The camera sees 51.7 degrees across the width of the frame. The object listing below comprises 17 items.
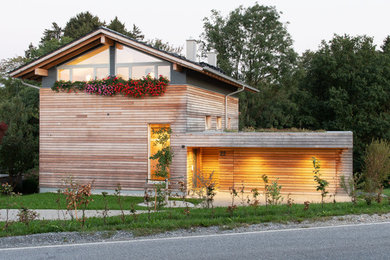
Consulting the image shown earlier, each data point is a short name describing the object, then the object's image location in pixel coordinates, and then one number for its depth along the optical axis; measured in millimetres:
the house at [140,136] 16094
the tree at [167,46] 43562
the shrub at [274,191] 10523
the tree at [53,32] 53062
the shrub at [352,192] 10471
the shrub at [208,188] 10038
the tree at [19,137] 22750
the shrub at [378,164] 19375
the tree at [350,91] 30828
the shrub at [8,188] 9406
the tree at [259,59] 34750
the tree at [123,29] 45141
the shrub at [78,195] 9172
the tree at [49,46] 31984
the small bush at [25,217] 8664
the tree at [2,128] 22547
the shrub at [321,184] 10382
